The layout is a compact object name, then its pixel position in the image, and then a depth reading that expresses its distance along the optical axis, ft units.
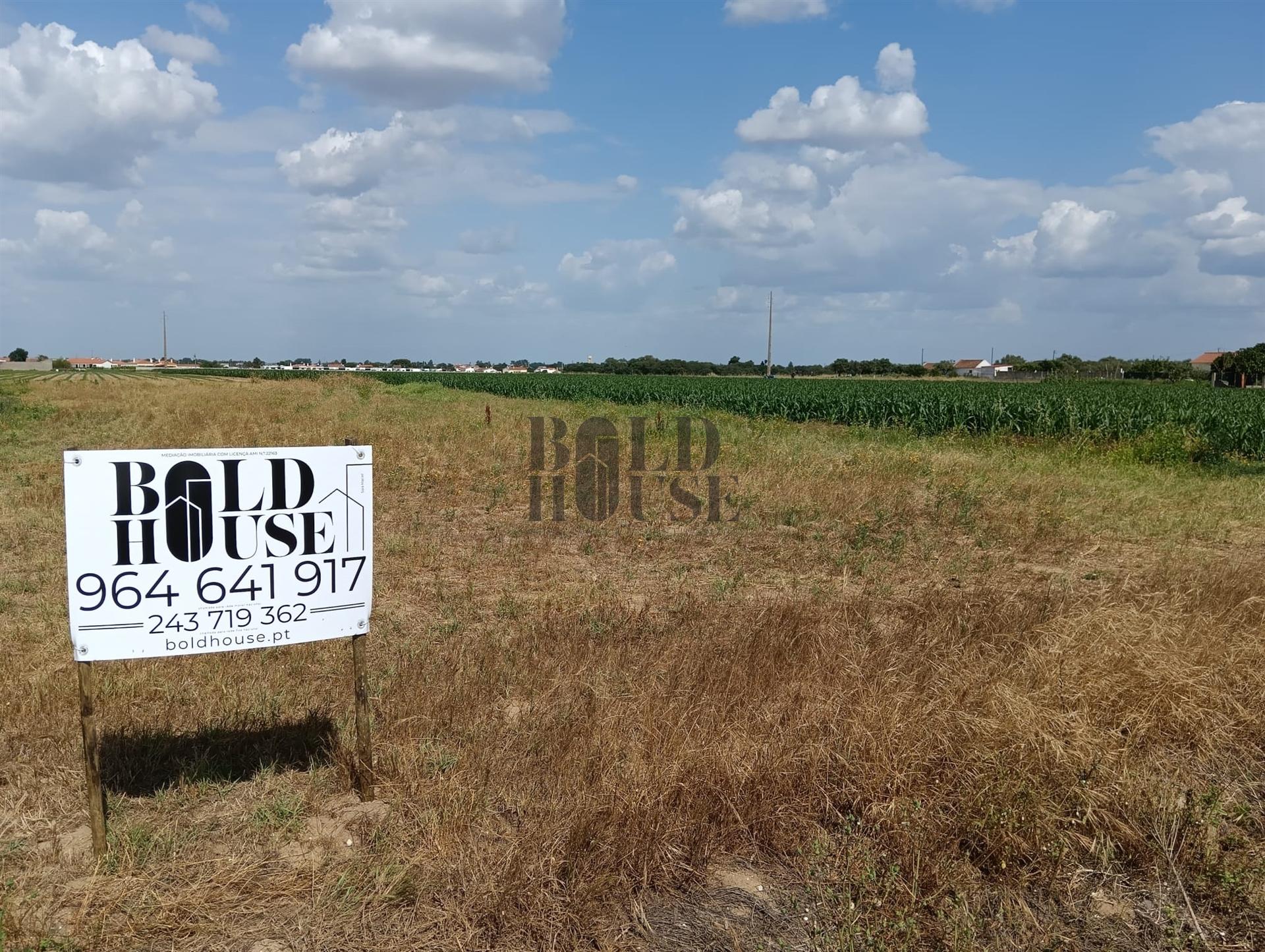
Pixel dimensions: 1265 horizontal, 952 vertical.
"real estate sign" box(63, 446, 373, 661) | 11.12
